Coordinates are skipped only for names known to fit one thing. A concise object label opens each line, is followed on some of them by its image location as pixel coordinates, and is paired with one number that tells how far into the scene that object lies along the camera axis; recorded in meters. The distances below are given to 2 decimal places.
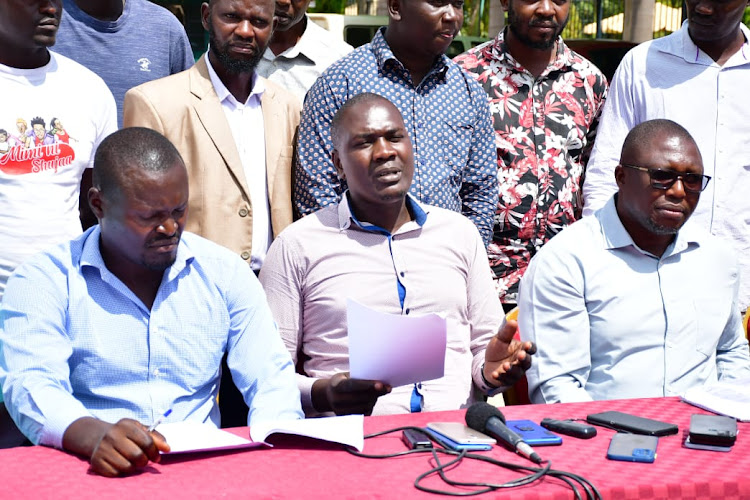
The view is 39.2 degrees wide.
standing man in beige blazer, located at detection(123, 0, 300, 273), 4.10
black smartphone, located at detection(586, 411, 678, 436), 2.92
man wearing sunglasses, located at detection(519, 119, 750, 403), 3.72
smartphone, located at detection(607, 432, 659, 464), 2.71
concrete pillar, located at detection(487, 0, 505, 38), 18.84
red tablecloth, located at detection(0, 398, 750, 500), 2.46
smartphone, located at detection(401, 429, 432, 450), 2.76
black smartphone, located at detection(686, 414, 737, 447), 2.84
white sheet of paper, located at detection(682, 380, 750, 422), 3.14
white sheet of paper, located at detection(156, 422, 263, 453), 2.64
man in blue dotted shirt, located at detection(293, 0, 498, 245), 4.36
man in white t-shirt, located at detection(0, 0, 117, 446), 3.81
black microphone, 2.70
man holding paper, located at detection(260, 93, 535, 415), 3.78
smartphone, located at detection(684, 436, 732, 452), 2.83
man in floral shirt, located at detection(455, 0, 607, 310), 4.70
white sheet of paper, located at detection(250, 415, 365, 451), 2.76
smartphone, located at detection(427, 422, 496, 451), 2.75
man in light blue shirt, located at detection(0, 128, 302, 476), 2.99
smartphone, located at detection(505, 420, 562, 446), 2.81
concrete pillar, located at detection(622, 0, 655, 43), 20.19
